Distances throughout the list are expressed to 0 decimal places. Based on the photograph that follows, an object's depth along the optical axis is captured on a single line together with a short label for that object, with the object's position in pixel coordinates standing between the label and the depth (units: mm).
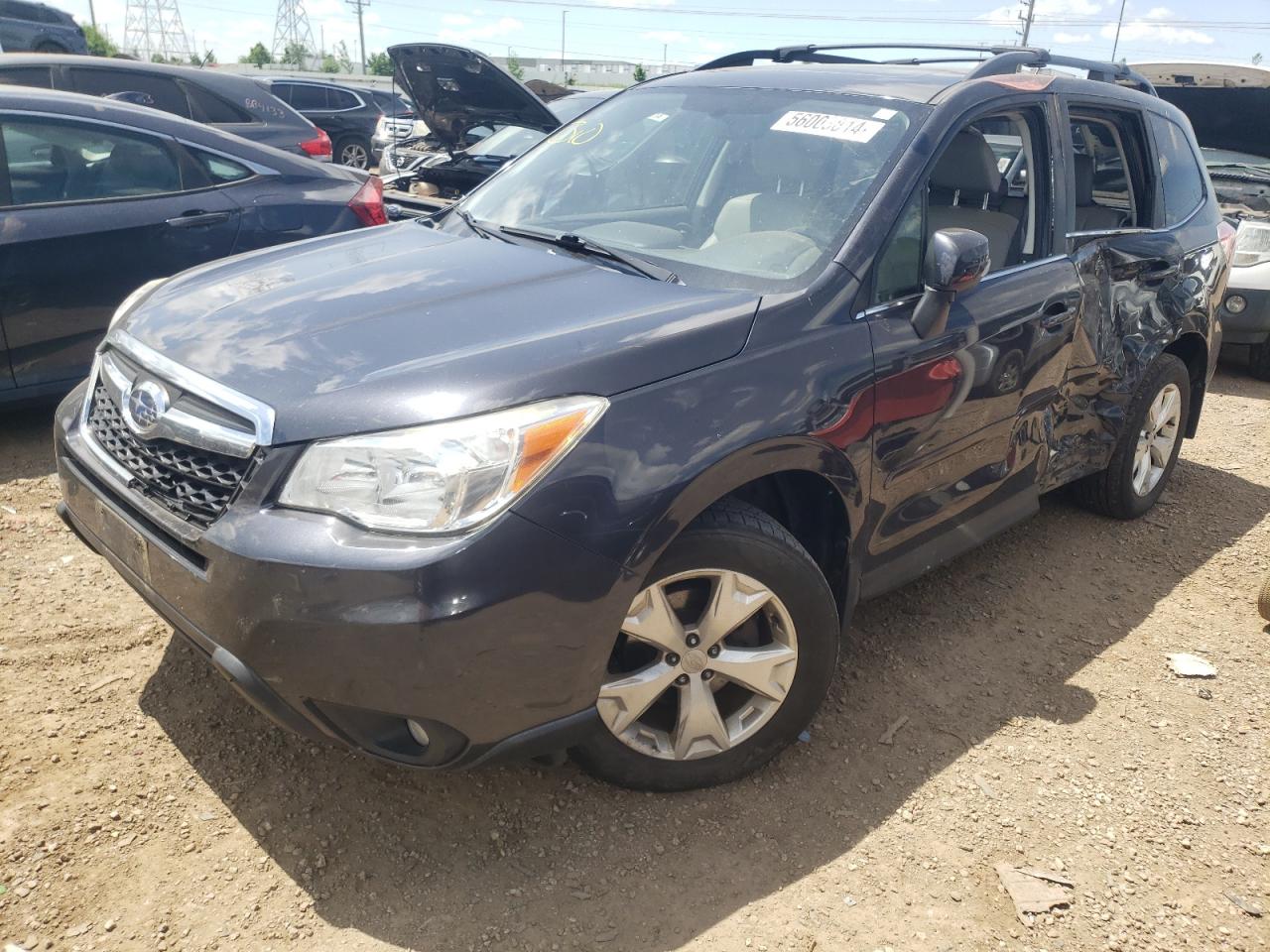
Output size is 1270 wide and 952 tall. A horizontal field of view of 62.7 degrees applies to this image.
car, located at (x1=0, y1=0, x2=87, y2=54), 16938
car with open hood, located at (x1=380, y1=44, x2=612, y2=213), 7543
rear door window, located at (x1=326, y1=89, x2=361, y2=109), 17484
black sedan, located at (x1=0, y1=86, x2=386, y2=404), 4352
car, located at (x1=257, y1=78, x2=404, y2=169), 17094
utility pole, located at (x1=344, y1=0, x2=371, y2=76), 89562
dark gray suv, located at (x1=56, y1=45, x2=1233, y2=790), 2094
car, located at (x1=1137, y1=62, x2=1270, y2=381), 7234
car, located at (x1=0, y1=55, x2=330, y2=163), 6332
